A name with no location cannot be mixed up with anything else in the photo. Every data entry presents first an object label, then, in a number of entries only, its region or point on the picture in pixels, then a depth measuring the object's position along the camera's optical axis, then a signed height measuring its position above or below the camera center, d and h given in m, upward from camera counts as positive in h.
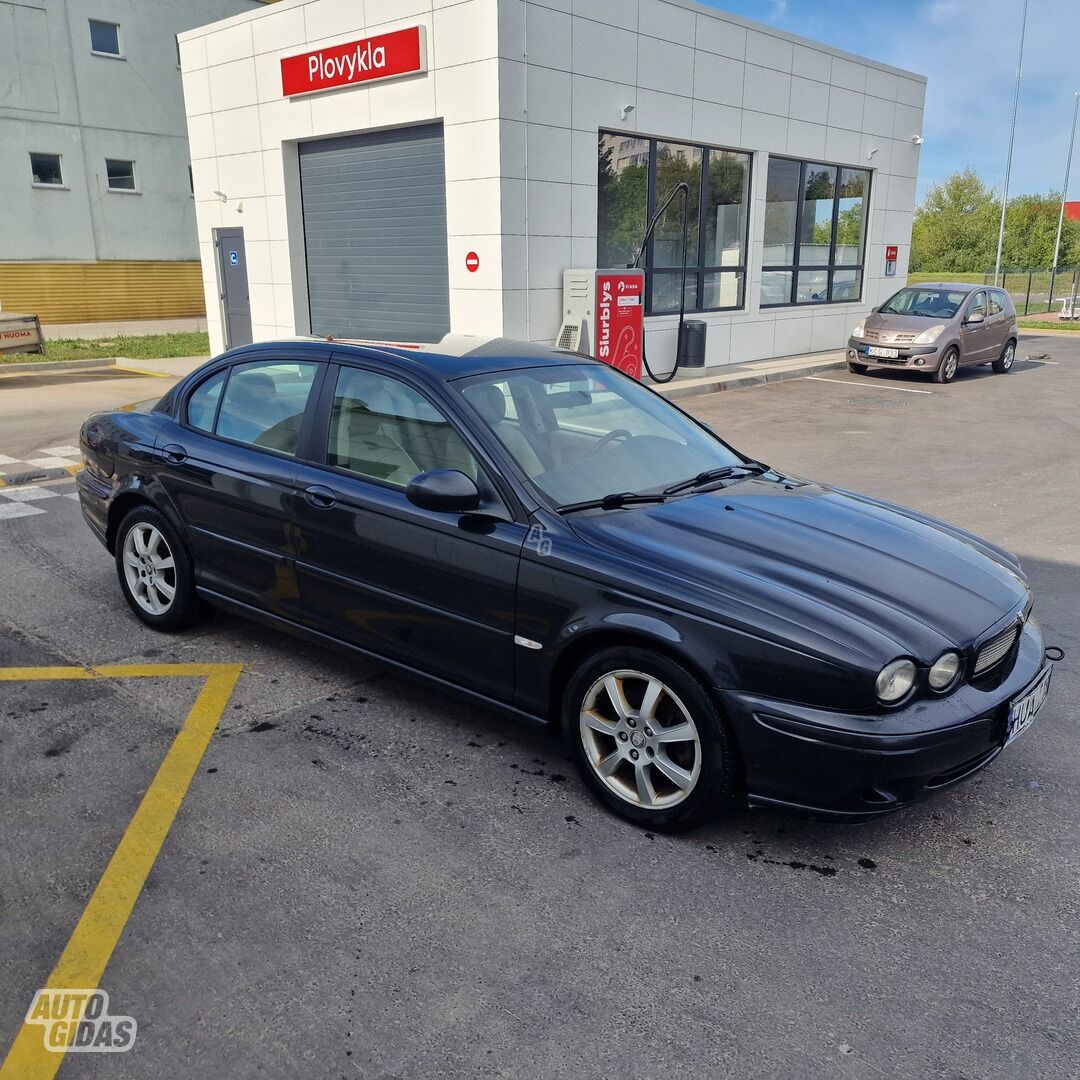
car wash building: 13.10 +1.20
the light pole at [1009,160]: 36.78 +3.09
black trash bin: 15.59 -1.47
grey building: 24.72 +2.26
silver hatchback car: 16.48 -1.40
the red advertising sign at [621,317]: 13.54 -0.92
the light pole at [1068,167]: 45.21 +3.48
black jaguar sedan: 3.10 -1.14
